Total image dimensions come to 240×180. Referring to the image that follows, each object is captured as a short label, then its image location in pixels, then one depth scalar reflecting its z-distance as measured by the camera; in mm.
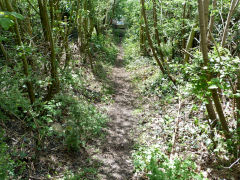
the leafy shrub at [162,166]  3242
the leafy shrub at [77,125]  4582
